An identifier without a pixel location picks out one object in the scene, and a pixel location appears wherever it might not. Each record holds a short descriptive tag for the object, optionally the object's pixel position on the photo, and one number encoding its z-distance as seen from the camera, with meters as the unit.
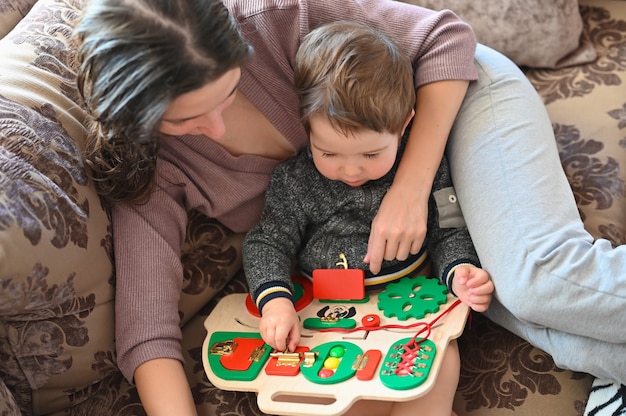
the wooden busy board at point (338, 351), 1.15
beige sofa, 1.11
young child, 1.22
